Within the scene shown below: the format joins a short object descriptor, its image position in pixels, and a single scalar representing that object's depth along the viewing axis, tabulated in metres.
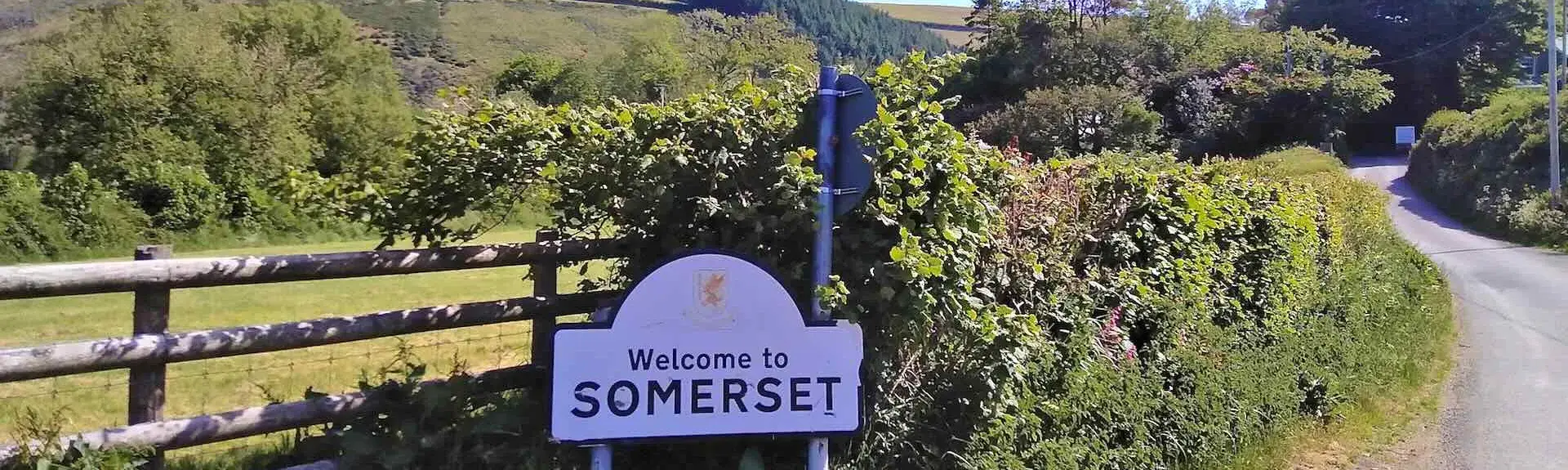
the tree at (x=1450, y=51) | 63.22
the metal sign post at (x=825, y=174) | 3.93
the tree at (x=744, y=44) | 73.56
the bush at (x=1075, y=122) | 31.45
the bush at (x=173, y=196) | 29.48
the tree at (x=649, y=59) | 83.56
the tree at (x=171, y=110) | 33.66
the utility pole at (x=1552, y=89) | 28.68
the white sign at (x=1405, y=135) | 59.22
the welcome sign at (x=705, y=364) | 3.50
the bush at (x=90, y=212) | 26.81
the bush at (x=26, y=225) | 25.20
